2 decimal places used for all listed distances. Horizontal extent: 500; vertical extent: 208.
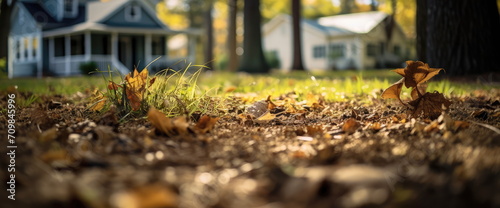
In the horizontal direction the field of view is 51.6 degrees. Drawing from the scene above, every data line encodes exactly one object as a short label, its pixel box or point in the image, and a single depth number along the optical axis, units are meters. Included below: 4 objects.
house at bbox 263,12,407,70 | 33.16
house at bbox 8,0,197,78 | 24.08
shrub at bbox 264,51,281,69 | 35.47
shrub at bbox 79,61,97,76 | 21.45
